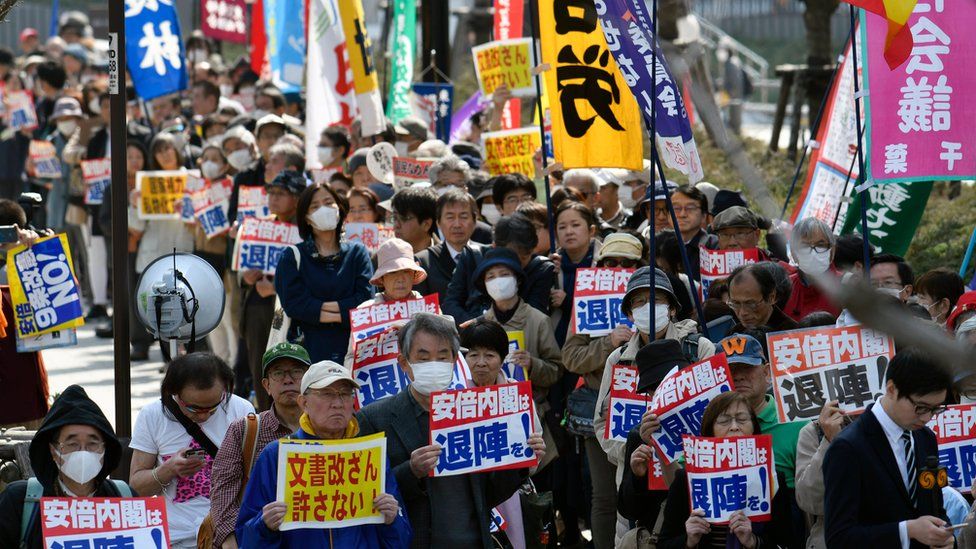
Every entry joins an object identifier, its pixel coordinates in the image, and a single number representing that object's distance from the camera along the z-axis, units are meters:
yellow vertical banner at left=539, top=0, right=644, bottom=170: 17.08
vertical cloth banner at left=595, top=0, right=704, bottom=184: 14.80
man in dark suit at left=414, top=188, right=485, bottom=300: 17.23
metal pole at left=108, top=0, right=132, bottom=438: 14.33
